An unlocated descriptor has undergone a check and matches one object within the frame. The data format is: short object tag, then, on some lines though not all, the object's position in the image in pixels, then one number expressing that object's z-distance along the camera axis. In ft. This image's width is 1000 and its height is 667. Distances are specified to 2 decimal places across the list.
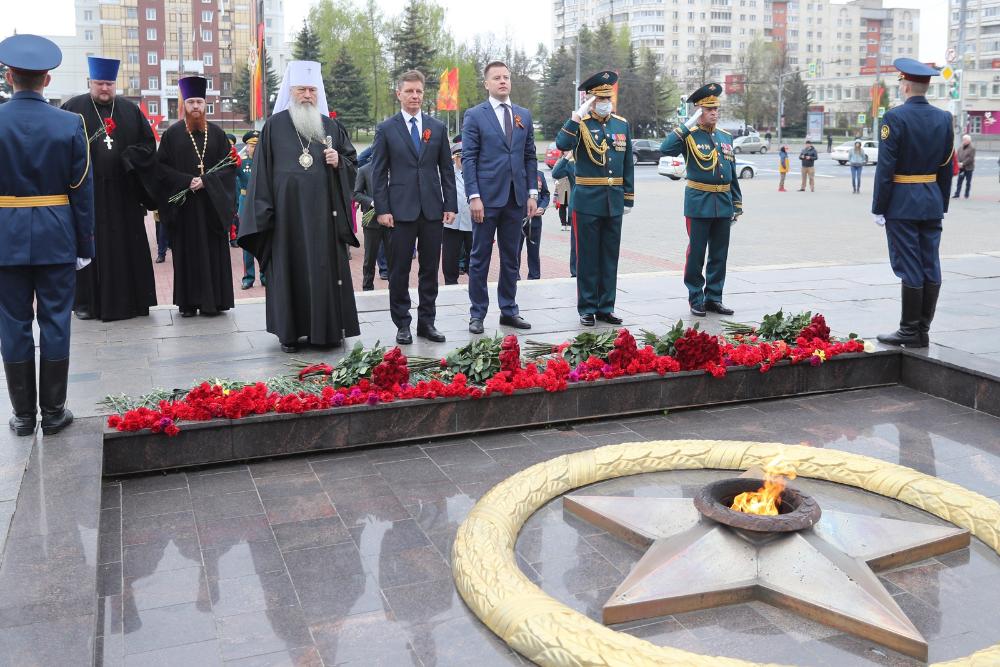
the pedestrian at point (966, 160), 77.92
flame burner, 12.03
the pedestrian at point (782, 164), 96.84
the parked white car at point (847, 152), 147.13
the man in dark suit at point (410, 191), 22.81
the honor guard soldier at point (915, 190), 21.83
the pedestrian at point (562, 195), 45.83
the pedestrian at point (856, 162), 91.41
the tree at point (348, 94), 171.53
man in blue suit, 23.89
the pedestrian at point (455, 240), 33.17
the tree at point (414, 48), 185.26
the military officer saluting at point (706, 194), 26.35
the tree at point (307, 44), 160.86
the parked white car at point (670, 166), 102.17
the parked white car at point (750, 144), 173.68
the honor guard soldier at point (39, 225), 15.58
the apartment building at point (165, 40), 271.08
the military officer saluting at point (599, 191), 24.84
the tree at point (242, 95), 211.57
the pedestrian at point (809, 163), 95.66
